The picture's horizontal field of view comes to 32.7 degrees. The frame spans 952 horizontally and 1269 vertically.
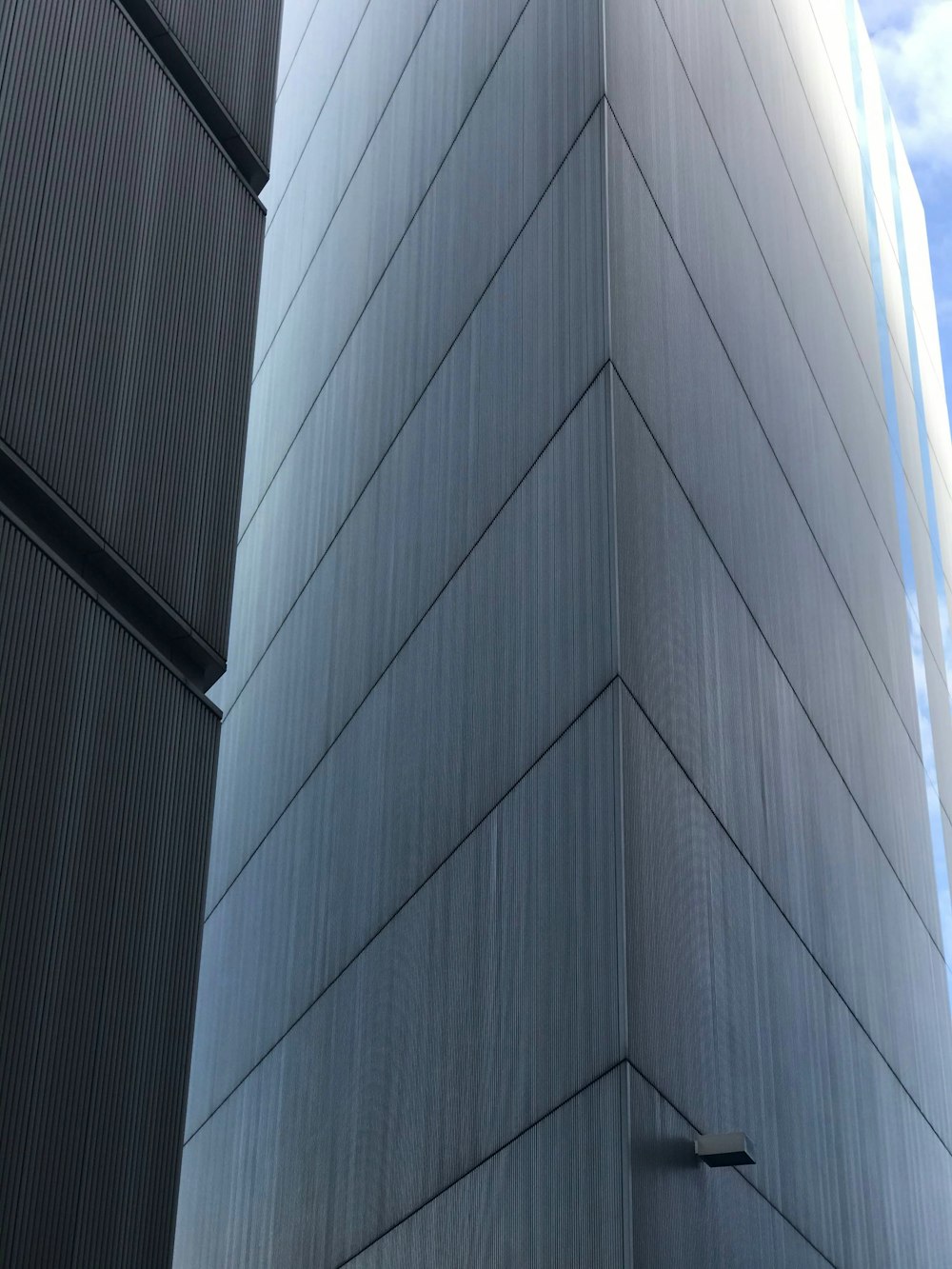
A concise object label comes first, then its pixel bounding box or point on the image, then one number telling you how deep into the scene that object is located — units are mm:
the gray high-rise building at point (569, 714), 10188
